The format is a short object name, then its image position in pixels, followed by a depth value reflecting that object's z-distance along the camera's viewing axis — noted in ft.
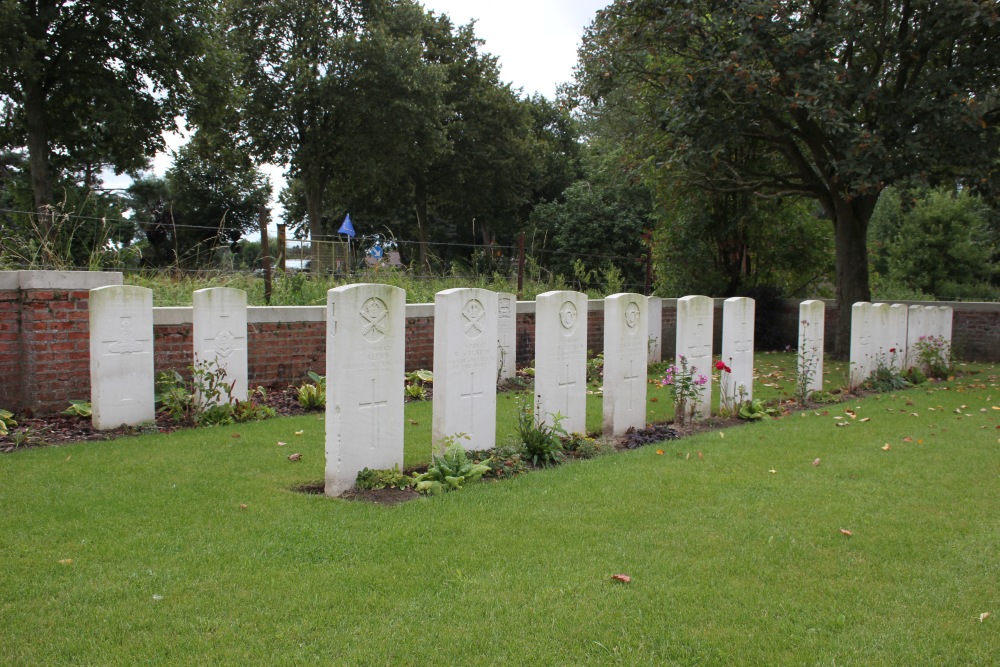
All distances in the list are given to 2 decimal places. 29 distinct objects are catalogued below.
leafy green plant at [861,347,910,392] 36.77
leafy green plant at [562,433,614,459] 21.95
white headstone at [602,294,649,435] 24.38
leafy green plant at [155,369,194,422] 25.02
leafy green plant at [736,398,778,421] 28.48
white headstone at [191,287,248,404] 25.55
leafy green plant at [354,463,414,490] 17.47
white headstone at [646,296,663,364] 45.98
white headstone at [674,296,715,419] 27.20
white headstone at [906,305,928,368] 41.75
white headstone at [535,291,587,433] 21.93
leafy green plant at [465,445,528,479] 19.21
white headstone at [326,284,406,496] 16.88
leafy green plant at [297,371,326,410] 28.30
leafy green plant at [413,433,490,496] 17.43
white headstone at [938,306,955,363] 43.88
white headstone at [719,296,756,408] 29.01
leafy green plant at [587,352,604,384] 36.76
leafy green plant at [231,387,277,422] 25.94
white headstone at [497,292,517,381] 34.99
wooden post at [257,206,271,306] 34.14
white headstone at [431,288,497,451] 19.21
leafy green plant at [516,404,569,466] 20.58
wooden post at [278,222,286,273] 35.71
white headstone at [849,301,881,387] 36.42
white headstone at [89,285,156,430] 23.00
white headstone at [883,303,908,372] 38.88
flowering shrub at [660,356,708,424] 26.53
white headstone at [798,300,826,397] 32.17
